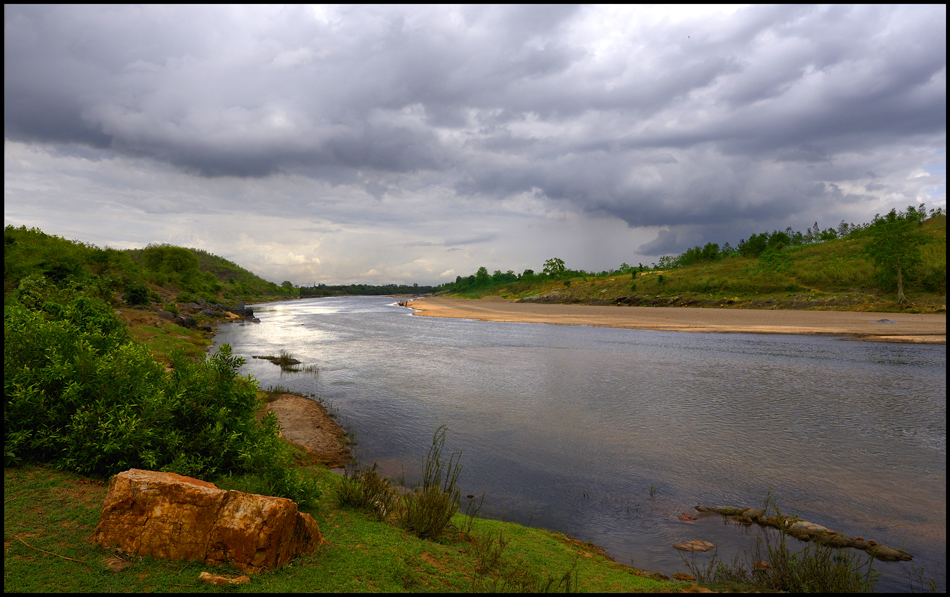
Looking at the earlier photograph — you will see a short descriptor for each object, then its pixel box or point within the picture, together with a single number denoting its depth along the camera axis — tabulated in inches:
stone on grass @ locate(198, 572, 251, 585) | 187.2
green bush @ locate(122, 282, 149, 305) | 1945.1
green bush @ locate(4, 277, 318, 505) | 260.7
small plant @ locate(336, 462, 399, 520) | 310.4
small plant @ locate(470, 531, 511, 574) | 253.9
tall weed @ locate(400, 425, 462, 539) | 286.5
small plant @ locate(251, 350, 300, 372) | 1026.6
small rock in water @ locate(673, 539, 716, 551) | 325.1
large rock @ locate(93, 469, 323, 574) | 199.9
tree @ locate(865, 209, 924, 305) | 2079.2
